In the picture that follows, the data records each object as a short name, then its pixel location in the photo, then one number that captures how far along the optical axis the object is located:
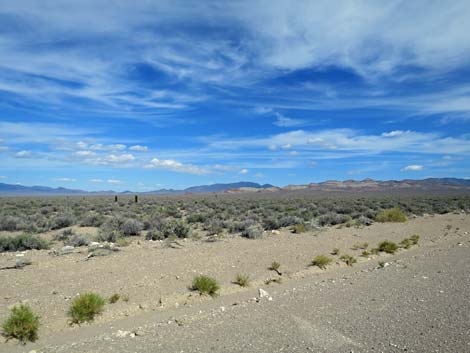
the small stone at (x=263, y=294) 9.74
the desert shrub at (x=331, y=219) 27.02
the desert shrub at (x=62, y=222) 23.37
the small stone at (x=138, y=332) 7.17
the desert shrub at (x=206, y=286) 10.33
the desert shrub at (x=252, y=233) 19.58
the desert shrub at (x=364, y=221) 26.27
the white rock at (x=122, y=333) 7.15
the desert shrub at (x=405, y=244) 17.73
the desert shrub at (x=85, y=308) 8.31
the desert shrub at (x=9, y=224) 21.81
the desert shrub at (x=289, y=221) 25.01
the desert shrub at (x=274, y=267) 13.18
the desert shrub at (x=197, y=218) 26.70
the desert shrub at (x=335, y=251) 16.12
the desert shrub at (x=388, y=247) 16.55
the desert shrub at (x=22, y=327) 7.31
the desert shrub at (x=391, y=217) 28.06
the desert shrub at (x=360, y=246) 17.34
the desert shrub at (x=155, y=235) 19.05
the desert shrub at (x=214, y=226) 21.53
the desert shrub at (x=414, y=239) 18.83
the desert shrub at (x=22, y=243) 15.59
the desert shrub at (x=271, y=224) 24.08
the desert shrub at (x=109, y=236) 18.23
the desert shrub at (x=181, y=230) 19.64
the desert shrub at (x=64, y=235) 18.55
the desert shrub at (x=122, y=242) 16.30
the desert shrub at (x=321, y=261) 13.86
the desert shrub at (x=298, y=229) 21.86
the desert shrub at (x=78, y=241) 16.57
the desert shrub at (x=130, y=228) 20.58
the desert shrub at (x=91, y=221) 24.44
